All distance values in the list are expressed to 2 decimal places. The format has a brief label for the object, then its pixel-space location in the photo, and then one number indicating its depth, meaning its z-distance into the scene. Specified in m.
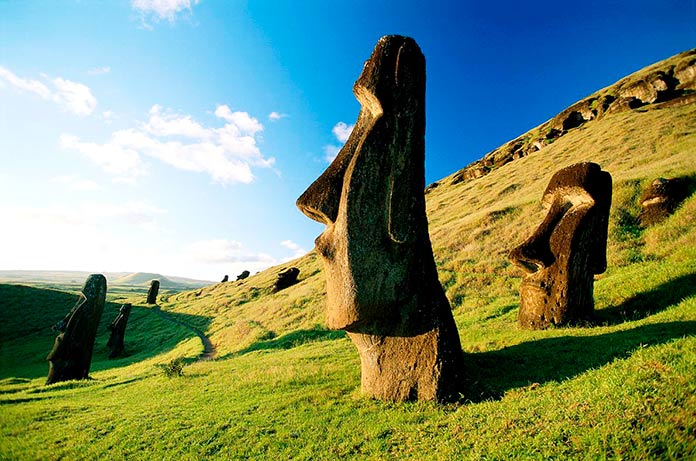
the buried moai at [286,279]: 44.02
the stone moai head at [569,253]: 9.70
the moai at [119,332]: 27.61
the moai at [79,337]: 14.87
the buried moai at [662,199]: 19.19
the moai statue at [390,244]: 6.52
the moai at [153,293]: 57.59
